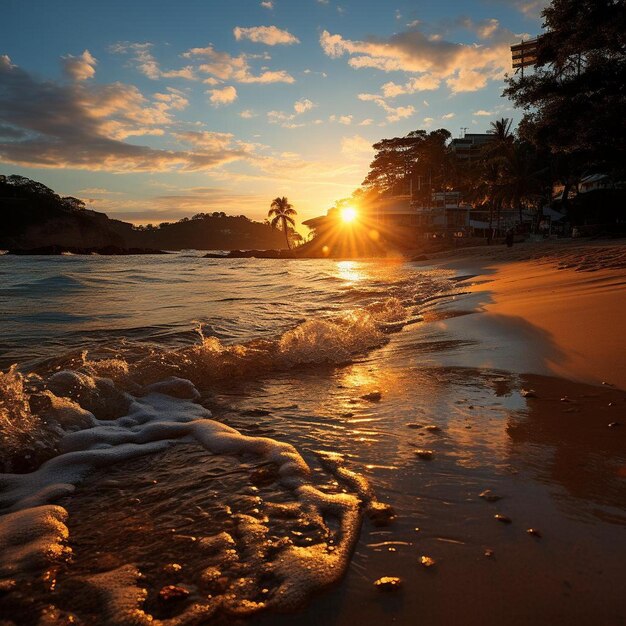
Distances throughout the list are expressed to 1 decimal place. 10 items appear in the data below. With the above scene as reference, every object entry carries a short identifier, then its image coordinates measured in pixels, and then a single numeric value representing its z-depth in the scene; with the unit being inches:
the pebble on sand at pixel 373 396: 144.9
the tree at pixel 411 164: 2317.9
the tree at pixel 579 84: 491.5
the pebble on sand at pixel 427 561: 63.7
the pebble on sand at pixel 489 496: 79.6
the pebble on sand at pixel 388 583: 59.8
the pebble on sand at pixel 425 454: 98.1
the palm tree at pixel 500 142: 1797.5
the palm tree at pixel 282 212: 2800.2
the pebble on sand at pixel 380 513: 75.0
